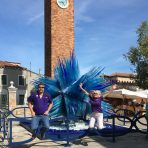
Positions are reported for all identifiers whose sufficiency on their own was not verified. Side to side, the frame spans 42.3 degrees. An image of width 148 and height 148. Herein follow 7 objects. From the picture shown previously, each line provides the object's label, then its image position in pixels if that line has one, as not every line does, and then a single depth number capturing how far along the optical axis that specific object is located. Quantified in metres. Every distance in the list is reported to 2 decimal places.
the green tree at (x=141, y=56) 17.57
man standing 5.18
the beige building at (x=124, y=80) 40.49
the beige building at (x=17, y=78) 31.22
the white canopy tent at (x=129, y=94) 14.12
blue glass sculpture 7.79
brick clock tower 14.10
